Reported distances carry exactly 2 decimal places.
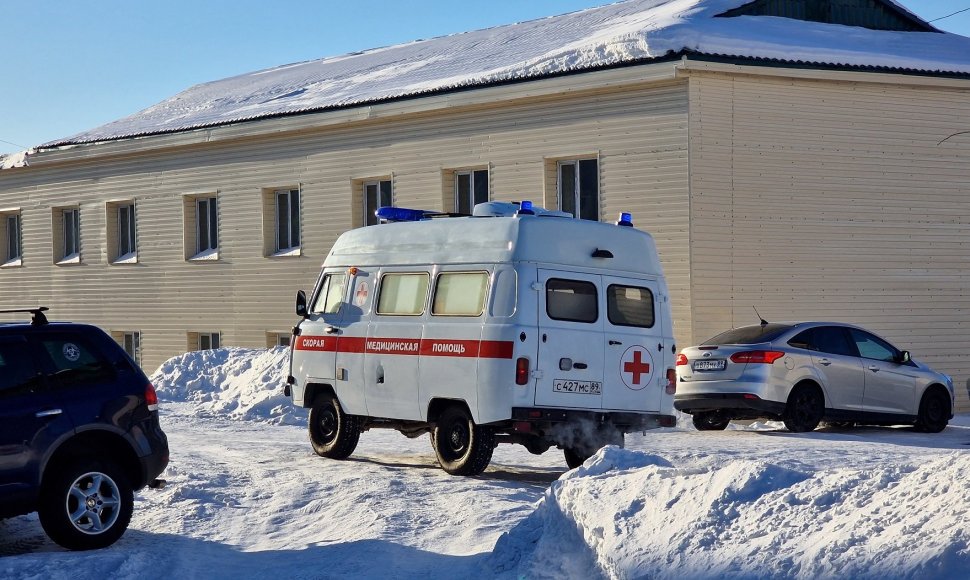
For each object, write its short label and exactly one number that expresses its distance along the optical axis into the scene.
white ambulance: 13.20
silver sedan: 17.34
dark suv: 9.50
